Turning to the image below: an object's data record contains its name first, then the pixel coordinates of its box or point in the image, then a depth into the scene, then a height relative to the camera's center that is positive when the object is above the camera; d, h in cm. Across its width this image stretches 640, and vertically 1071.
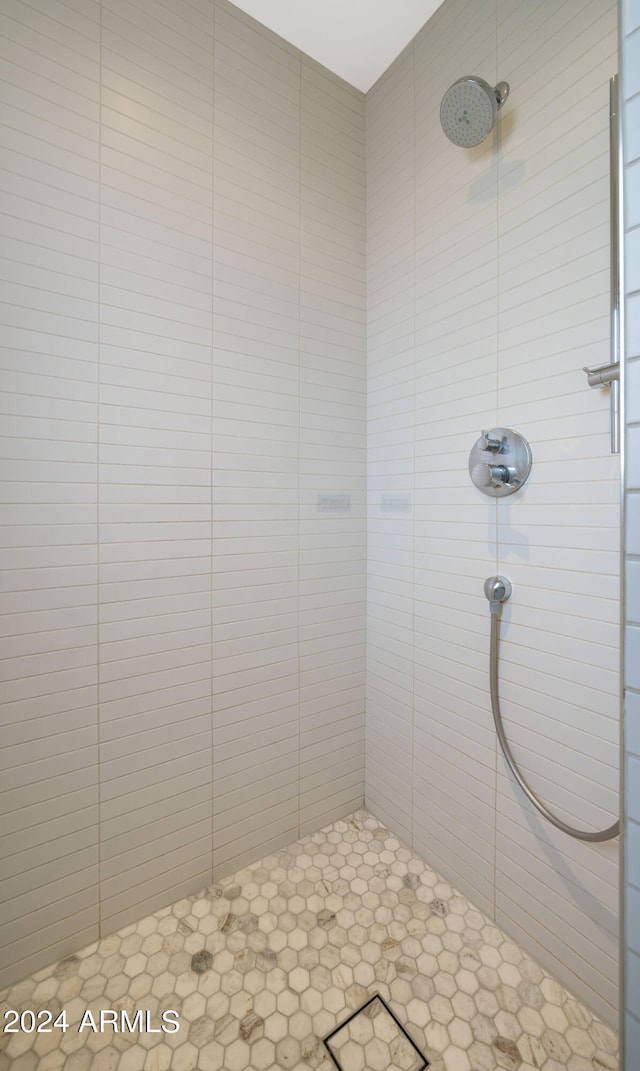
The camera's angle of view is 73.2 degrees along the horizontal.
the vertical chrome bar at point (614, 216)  85 +63
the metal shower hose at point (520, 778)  89 -61
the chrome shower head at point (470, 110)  97 +97
